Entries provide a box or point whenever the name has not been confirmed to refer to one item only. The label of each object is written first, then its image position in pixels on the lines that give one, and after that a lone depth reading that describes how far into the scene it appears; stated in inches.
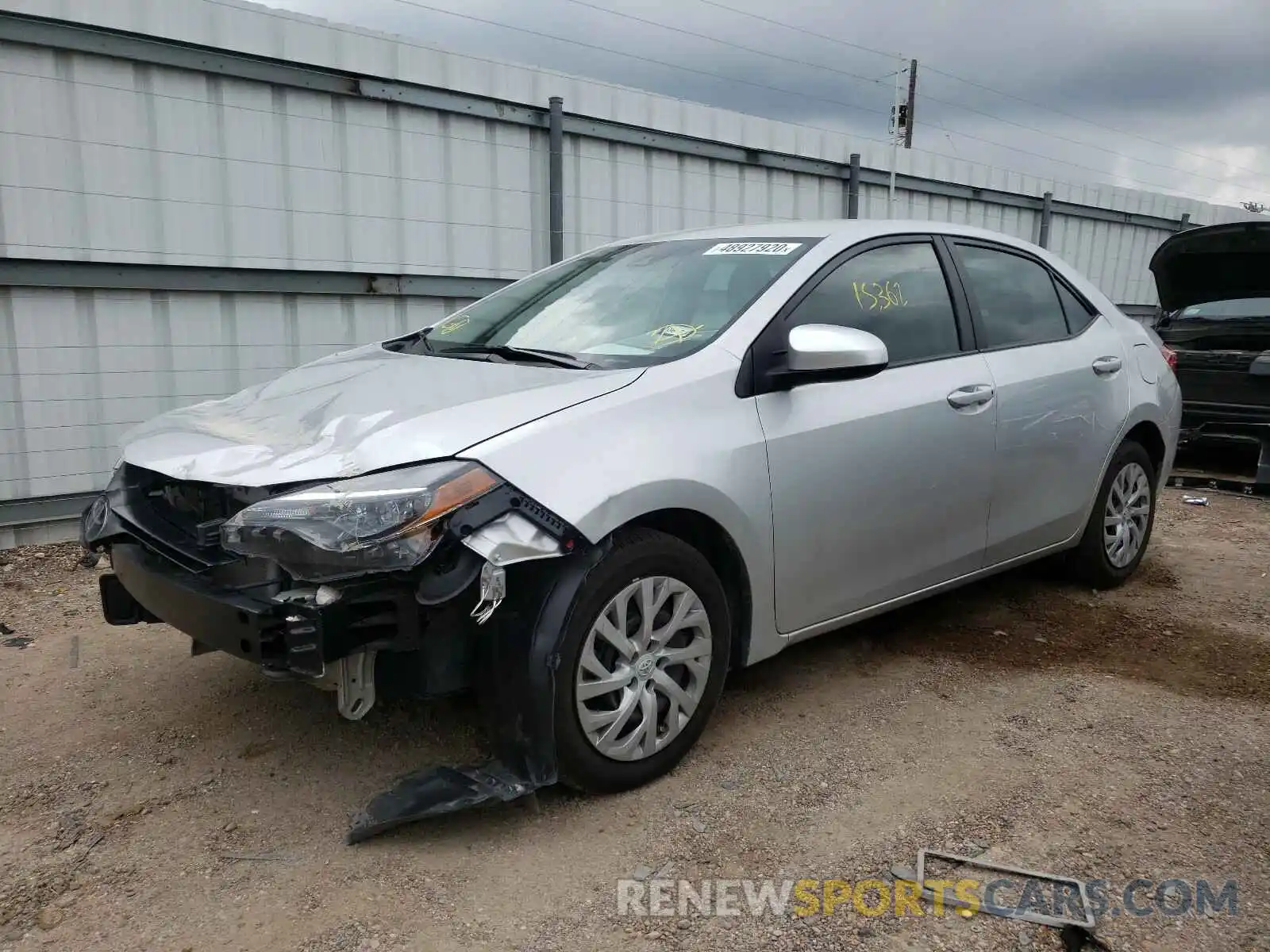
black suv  280.2
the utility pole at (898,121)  515.8
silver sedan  96.3
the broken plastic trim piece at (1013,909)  91.4
